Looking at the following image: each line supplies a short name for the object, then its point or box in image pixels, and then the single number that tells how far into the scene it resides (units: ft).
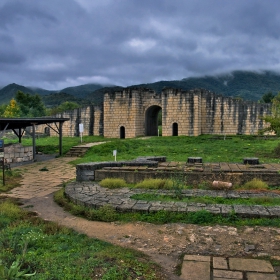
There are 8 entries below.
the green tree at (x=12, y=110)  160.49
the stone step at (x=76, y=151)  59.93
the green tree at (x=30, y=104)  188.03
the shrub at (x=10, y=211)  19.71
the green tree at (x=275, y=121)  52.70
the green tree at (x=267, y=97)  185.57
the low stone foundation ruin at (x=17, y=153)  50.49
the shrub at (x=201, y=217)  18.81
